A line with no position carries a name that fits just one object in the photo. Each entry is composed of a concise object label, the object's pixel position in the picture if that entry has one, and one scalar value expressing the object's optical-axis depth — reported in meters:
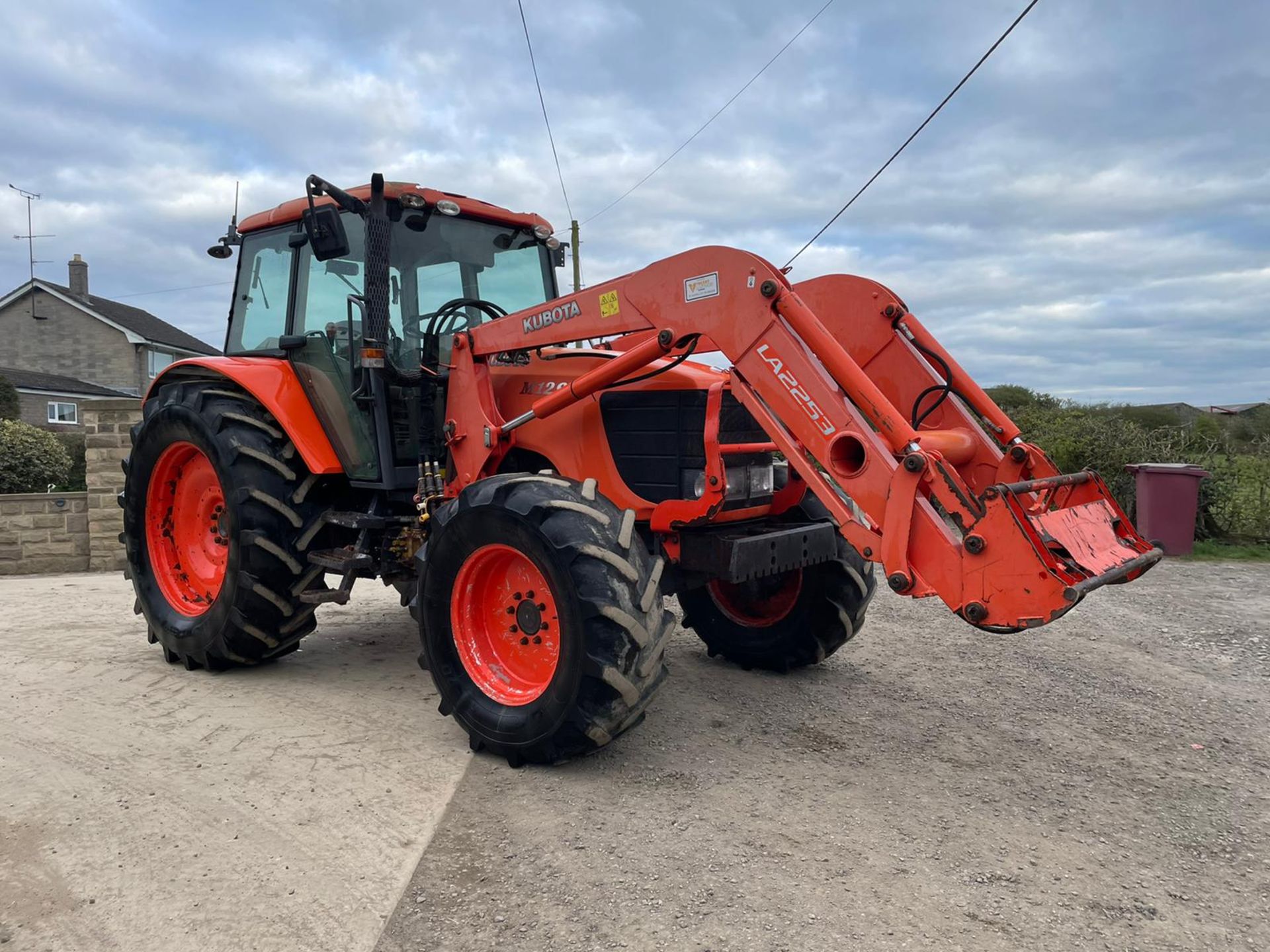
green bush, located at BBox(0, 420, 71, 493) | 11.41
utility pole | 16.67
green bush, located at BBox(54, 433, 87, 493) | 13.75
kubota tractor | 3.43
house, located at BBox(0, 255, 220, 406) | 30.83
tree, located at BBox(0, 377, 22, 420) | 22.20
